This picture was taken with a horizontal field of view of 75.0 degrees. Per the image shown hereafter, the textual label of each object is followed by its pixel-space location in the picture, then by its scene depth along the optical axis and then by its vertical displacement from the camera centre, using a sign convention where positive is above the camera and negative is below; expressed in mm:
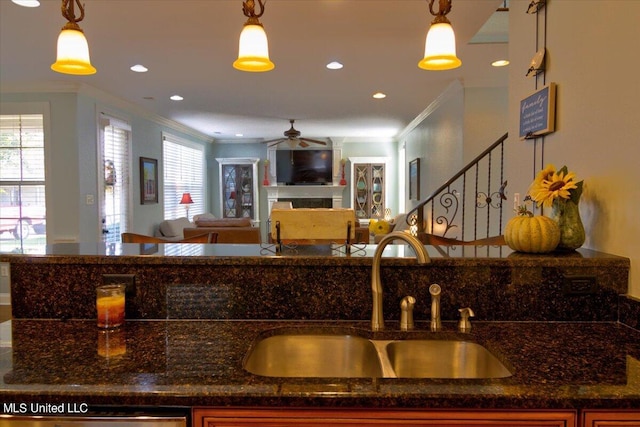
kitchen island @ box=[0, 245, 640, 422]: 1144 -336
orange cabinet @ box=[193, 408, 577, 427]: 897 -475
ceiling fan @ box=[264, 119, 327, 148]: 7004 +1130
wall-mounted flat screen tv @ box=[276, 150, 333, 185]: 9445 +738
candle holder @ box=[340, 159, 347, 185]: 9411 +714
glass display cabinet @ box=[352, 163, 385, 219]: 9469 +239
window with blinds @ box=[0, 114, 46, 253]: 4832 +203
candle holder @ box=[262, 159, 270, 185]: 9508 +607
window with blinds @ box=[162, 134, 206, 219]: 7301 +474
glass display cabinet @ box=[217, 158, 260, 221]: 9680 +267
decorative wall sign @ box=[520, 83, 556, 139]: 1809 +404
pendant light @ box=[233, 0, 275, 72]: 1578 +596
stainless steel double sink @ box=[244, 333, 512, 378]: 1231 -479
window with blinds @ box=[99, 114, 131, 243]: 5339 +309
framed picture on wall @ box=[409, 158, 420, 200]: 6891 +355
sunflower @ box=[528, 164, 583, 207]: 1435 +42
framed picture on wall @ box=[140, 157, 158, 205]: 6246 +294
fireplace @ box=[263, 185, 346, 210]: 9484 +103
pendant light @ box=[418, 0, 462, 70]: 1566 +596
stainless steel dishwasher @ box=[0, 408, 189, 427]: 907 -482
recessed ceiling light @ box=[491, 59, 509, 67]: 3924 +1303
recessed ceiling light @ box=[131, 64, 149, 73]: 4090 +1309
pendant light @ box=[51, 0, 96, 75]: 1538 +564
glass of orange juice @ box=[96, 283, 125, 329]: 1296 -328
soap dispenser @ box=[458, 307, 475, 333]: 1280 -374
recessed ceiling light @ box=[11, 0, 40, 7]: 2672 +1274
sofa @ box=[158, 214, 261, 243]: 5464 -414
